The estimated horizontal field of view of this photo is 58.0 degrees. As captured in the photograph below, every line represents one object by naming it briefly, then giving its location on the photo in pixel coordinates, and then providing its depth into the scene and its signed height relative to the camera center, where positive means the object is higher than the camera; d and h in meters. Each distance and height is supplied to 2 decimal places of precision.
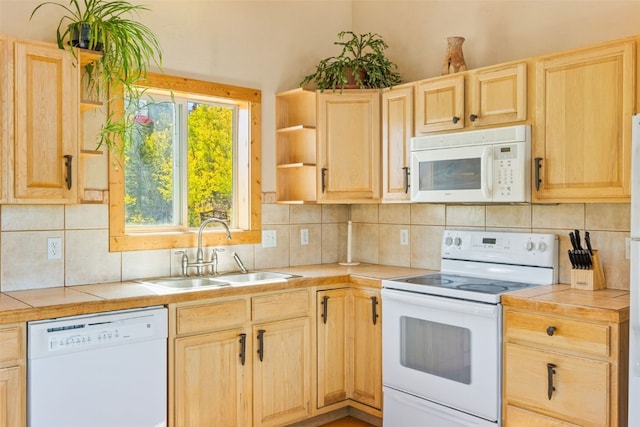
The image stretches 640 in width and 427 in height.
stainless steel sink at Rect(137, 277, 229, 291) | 3.22 -0.42
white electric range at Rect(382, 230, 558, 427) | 2.79 -0.62
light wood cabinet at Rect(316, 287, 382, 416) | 3.40 -0.83
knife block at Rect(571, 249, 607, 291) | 2.86 -0.34
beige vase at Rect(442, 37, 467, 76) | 3.35 +0.89
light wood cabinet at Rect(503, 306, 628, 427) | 2.39 -0.70
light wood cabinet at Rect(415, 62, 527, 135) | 2.95 +0.60
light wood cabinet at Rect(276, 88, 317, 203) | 3.84 +0.43
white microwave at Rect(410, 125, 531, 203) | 2.90 +0.23
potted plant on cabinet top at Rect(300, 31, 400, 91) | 3.67 +0.89
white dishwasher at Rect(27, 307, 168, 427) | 2.37 -0.70
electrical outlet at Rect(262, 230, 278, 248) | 3.87 -0.20
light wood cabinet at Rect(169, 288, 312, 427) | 2.82 -0.80
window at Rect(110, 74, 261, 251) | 3.34 +0.26
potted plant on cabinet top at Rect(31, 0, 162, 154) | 2.81 +0.82
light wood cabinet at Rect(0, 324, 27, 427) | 2.29 -0.67
